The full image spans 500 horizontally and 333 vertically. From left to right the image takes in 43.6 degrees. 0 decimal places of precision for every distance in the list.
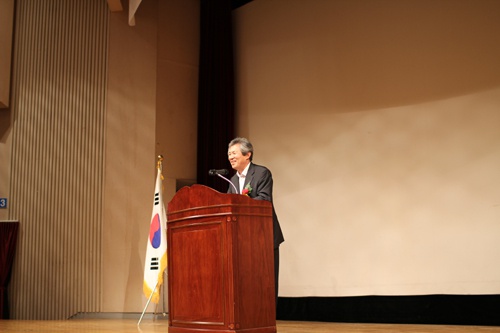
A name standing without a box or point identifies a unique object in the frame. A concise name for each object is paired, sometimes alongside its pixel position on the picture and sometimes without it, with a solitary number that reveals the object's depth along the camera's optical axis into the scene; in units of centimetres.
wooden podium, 311
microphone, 340
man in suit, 373
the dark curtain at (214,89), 725
